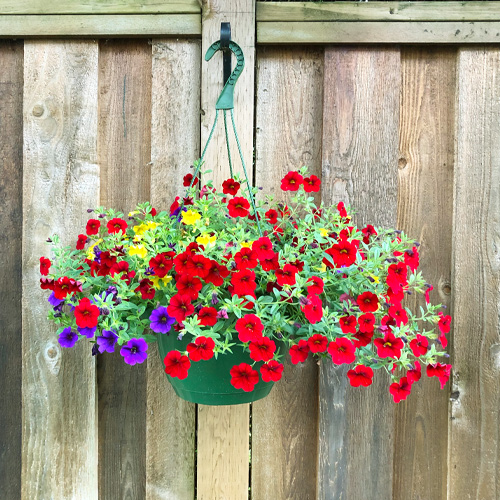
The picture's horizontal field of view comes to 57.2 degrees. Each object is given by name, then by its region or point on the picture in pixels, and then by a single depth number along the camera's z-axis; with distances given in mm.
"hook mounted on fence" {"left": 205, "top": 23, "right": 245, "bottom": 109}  1288
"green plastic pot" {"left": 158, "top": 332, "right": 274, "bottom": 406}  1107
